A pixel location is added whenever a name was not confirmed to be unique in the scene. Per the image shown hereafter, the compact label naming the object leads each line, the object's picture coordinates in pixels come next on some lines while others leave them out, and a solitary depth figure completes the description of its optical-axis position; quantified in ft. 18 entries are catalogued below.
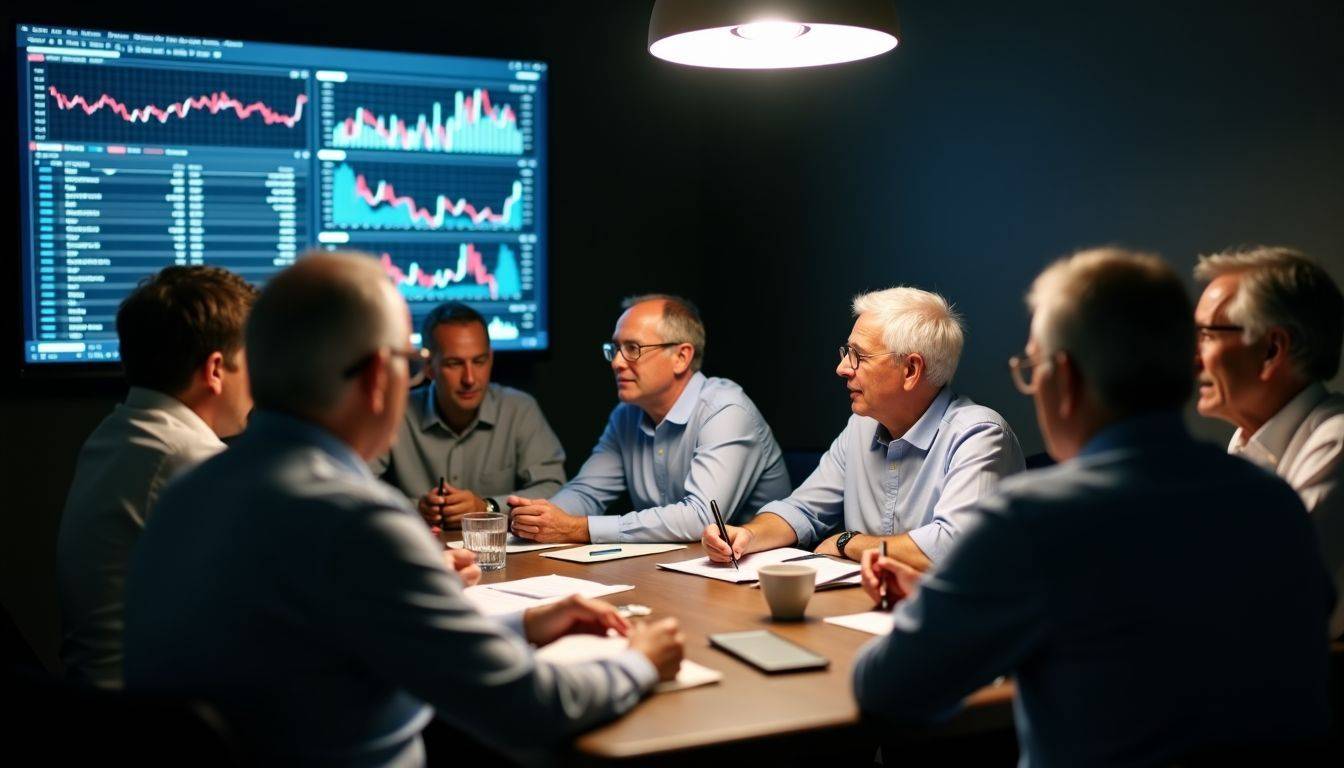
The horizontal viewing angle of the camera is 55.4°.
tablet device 6.21
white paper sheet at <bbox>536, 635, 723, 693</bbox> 6.02
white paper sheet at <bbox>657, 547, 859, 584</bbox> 8.55
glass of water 9.01
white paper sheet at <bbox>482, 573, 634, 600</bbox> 8.18
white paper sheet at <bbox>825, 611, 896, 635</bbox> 7.08
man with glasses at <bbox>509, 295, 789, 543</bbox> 11.58
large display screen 13.20
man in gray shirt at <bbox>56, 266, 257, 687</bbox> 7.27
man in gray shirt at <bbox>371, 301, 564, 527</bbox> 13.50
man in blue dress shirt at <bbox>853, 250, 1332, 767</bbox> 4.86
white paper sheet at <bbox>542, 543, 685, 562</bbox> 9.54
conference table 5.27
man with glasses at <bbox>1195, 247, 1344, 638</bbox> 7.48
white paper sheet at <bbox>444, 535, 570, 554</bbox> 10.03
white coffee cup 7.21
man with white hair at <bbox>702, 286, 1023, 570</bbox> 9.56
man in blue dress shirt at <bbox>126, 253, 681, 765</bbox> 4.97
